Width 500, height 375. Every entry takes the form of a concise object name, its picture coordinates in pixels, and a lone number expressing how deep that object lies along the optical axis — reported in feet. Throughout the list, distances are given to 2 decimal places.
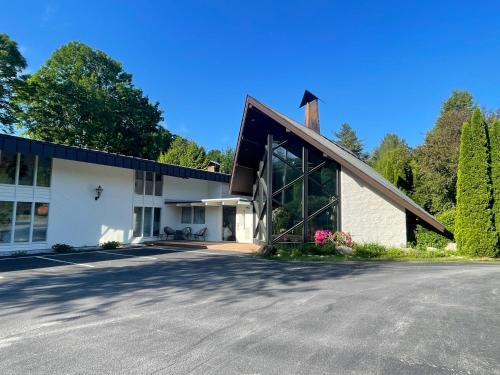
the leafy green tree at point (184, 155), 115.44
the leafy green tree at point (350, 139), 175.63
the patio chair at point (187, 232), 68.39
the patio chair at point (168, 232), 66.90
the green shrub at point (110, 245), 53.88
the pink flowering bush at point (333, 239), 45.21
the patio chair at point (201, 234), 66.28
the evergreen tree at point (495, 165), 41.78
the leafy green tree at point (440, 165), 62.03
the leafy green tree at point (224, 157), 138.51
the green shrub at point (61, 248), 48.65
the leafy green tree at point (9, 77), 80.12
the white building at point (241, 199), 45.70
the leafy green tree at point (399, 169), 69.21
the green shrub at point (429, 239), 45.09
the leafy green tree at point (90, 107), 93.45
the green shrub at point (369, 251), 41.39
